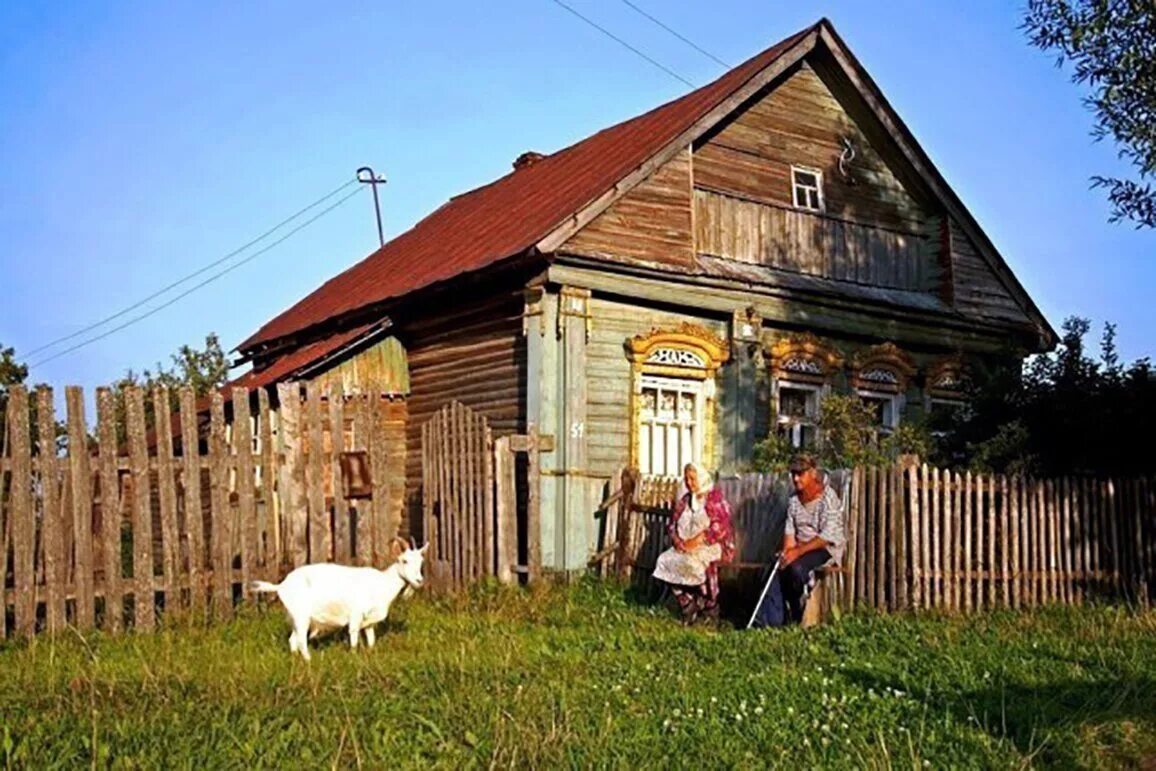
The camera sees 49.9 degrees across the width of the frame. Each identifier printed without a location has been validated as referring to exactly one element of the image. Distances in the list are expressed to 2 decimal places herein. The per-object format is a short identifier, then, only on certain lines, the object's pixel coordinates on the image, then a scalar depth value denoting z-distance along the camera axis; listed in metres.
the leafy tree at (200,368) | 33.69
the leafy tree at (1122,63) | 12.10
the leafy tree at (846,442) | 13.94
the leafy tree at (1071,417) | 12.45
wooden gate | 13.05
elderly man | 10.44
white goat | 8.81
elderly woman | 11.19
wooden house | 14.16
